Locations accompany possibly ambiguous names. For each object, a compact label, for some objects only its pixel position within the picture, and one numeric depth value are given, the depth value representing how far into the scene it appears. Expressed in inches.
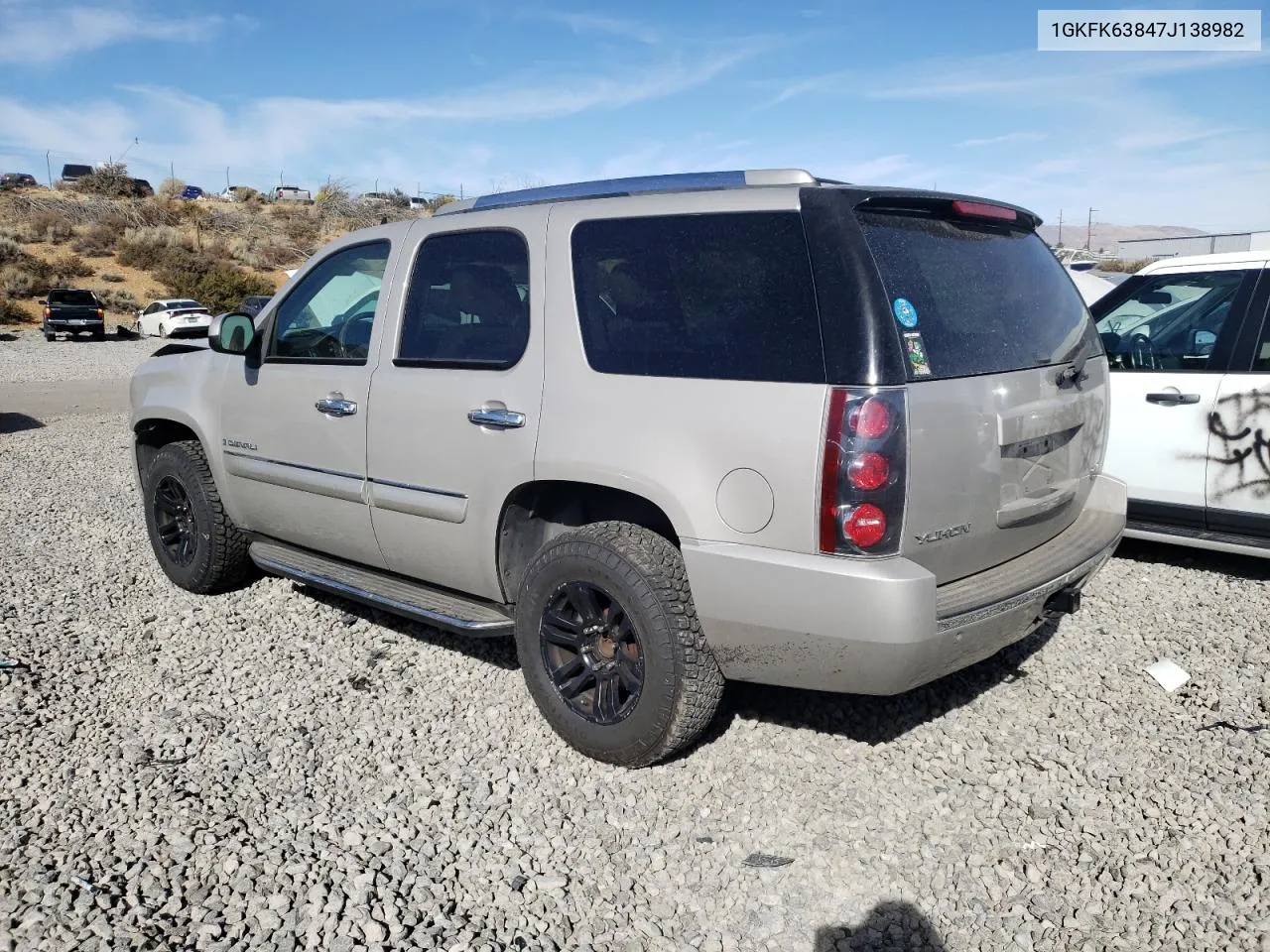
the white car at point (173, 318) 1252.5
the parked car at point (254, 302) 1119.2
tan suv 116.9
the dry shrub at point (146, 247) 1707.7
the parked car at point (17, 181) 2092.3
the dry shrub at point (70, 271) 1545.3
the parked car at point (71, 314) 1166.3
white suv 210.4
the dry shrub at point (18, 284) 1409.9
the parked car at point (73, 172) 2571.4
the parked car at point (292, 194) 2534.4
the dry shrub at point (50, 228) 1755.7
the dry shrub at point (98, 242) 1728.6
